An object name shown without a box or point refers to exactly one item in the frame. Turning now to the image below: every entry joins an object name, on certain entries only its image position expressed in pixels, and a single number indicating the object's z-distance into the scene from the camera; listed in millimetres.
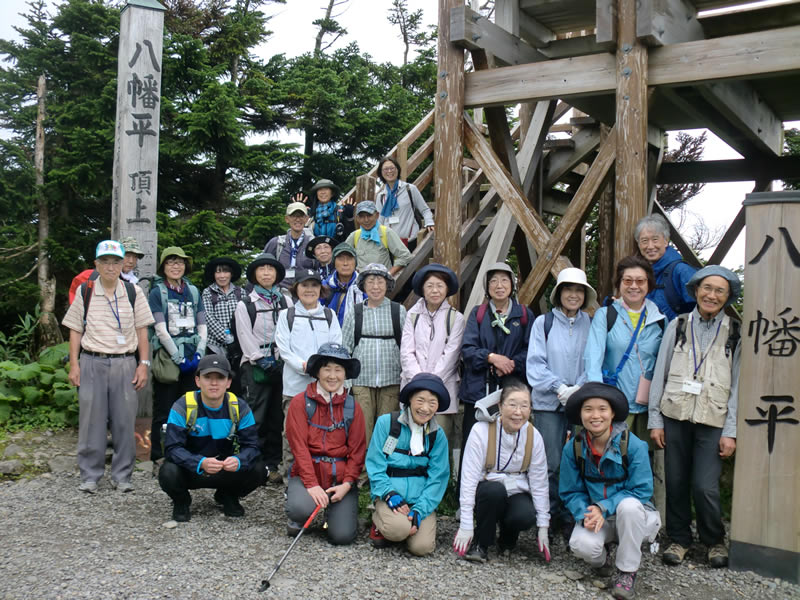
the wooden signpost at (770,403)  4195
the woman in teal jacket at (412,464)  4488
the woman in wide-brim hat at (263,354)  5961
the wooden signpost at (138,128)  7062
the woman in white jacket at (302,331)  5566
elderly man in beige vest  4348
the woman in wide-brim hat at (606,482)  4039
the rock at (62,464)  6406
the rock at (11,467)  6223
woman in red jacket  4707
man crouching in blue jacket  4902
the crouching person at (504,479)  4371
